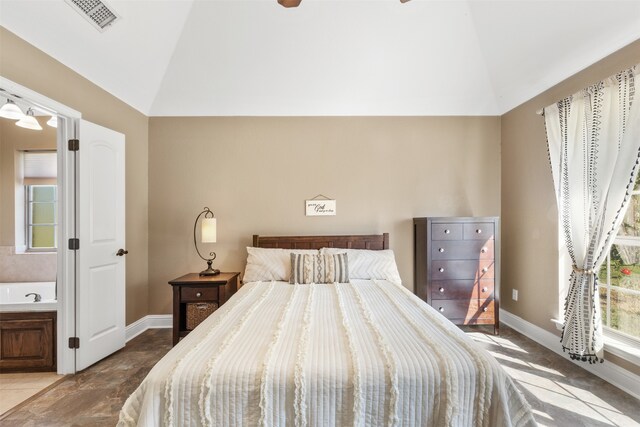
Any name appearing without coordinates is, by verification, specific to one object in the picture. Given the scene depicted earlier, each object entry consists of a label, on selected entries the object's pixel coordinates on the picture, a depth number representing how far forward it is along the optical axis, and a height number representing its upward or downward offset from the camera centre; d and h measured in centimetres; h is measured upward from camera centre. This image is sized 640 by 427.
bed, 117 -68
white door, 247 -26
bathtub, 337 -88
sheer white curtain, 206 +25
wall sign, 354 +10
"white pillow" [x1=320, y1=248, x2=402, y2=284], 298 -52
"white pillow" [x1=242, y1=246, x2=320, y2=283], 297 -51
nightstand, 291 -83
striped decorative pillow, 283 -52
